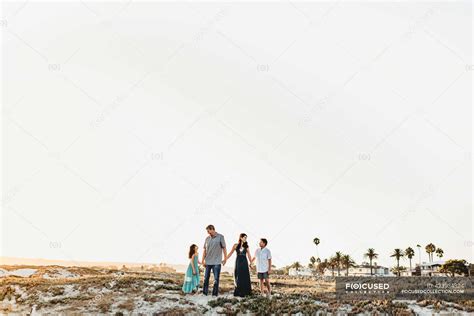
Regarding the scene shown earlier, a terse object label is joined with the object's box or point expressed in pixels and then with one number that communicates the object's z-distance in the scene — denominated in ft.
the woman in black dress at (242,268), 57.93
